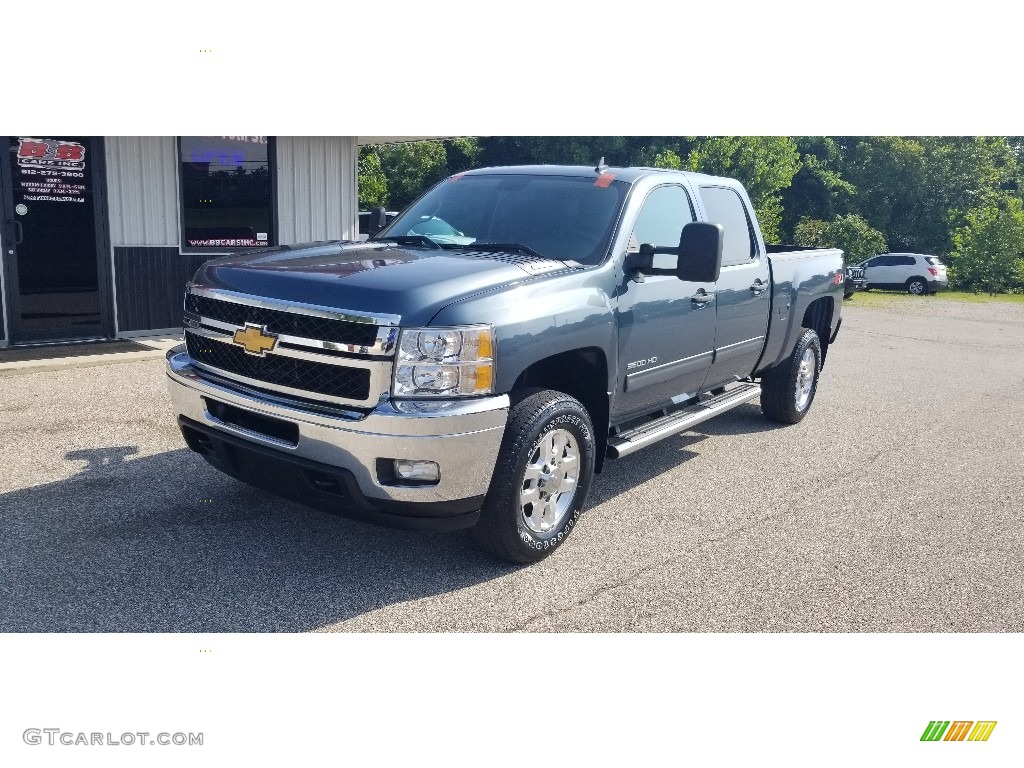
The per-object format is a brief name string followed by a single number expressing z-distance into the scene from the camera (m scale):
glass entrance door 9.48
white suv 29.70
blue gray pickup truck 3.80
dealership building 9.60
